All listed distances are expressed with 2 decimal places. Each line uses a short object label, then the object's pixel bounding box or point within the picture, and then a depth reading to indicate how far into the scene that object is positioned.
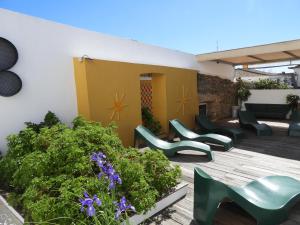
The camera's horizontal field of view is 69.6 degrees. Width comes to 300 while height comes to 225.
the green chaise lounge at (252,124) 8.72
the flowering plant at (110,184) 1.73
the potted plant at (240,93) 13.20
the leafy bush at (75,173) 2.59
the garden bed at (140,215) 3.12
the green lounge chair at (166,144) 6.02
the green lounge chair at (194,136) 6.83
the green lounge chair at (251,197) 2.82
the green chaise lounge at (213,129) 7.93
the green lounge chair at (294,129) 8.35
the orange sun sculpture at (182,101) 9.22
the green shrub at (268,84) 13.52
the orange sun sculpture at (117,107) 6.63
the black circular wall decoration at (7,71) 4.76
